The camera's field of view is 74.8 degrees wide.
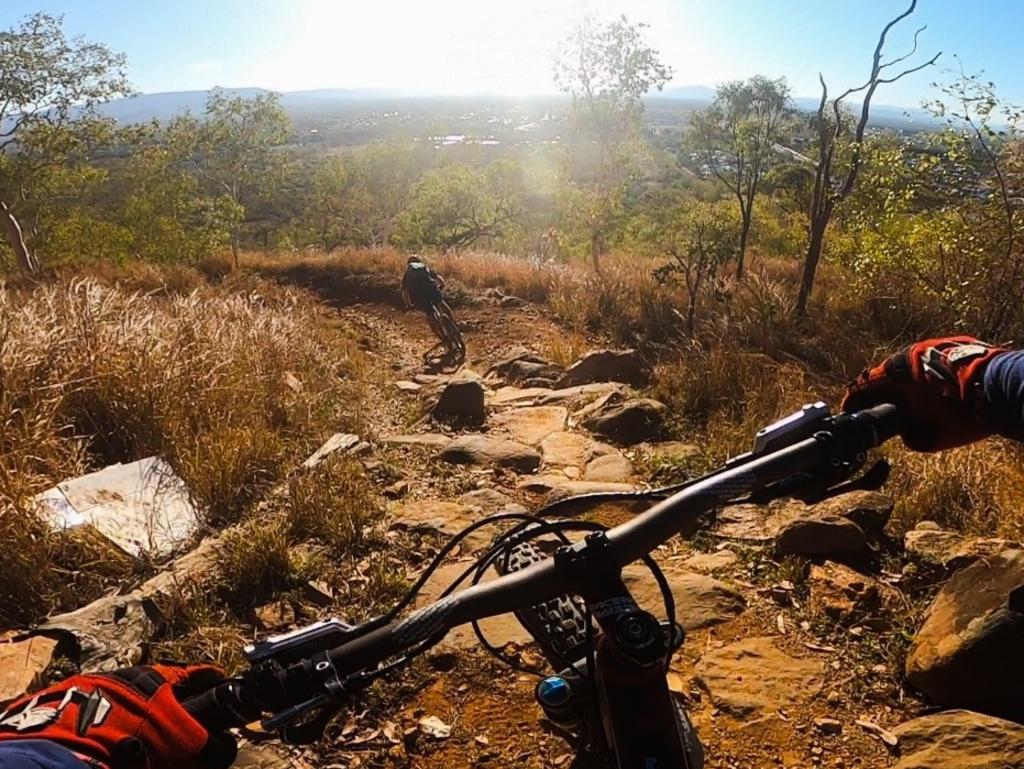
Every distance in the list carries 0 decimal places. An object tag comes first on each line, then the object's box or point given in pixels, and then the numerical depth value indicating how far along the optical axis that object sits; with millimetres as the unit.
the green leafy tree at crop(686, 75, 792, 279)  16359
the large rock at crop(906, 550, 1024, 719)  2252
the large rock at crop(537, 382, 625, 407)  6617
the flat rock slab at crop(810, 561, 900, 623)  2922
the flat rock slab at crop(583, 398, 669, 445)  5555
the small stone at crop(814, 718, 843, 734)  2346
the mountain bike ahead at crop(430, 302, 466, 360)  10609
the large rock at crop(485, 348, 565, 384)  8281
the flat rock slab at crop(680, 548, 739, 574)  3428
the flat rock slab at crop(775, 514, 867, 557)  3305
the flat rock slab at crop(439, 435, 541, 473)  4961
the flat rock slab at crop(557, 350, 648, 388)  7527
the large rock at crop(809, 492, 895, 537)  3477
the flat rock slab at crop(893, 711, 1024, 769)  1959
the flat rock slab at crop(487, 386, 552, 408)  7113
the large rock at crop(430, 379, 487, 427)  6312
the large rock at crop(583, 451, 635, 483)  4727
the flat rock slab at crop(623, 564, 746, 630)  2984
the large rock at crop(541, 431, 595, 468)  5172
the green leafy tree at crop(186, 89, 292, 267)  32594
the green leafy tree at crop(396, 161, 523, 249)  47219
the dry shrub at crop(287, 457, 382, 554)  3639
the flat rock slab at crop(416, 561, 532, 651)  2840
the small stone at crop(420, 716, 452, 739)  2434
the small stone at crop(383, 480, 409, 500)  4406
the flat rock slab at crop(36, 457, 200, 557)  3440
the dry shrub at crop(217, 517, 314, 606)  3180
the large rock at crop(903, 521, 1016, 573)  3020
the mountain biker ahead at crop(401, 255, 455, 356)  10617
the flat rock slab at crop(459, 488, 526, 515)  4227
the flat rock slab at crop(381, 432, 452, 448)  5199
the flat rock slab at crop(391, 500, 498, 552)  3787
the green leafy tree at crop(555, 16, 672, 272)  25453
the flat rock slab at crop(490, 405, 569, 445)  5844
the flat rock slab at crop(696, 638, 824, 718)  2467
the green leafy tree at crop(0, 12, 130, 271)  22391
